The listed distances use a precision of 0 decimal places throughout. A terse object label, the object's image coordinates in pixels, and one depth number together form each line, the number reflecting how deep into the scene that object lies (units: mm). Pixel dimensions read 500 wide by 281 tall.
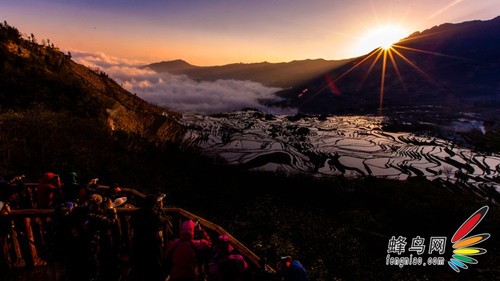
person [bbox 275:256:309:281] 5512
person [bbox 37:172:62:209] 7230
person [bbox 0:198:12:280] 5457
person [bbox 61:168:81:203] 7566
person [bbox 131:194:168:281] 5266
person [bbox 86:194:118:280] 5250
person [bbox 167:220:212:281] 5316
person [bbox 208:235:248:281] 5582
